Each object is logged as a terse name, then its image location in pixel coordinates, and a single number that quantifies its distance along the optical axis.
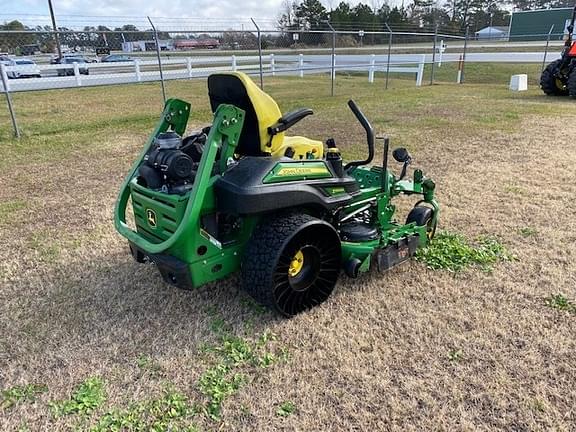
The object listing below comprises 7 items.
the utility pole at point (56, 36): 9.96
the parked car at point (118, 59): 20.97
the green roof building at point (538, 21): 41.12
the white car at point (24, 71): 17.99
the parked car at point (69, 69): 16.69
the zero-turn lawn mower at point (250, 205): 2.46
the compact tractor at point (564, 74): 11.59
